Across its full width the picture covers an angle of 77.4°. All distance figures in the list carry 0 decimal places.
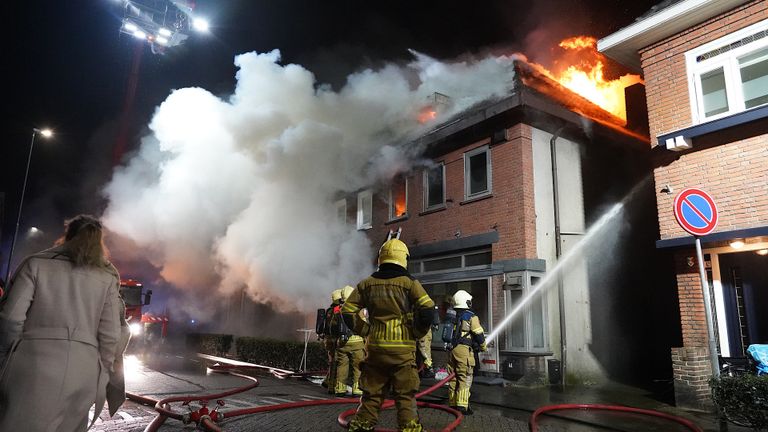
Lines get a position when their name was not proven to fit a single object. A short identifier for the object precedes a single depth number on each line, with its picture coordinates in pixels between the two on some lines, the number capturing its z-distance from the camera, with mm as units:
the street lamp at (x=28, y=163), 21172
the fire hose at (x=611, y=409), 5371
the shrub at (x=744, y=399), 5480
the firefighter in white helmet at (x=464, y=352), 6848
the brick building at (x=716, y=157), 7246
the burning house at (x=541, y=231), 10570
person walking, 2633
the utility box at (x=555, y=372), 10000
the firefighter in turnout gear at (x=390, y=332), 4281
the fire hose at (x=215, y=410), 5036
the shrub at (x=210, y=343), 17594
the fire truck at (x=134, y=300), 17828
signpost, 6398
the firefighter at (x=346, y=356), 8234
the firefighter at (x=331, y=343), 8516
